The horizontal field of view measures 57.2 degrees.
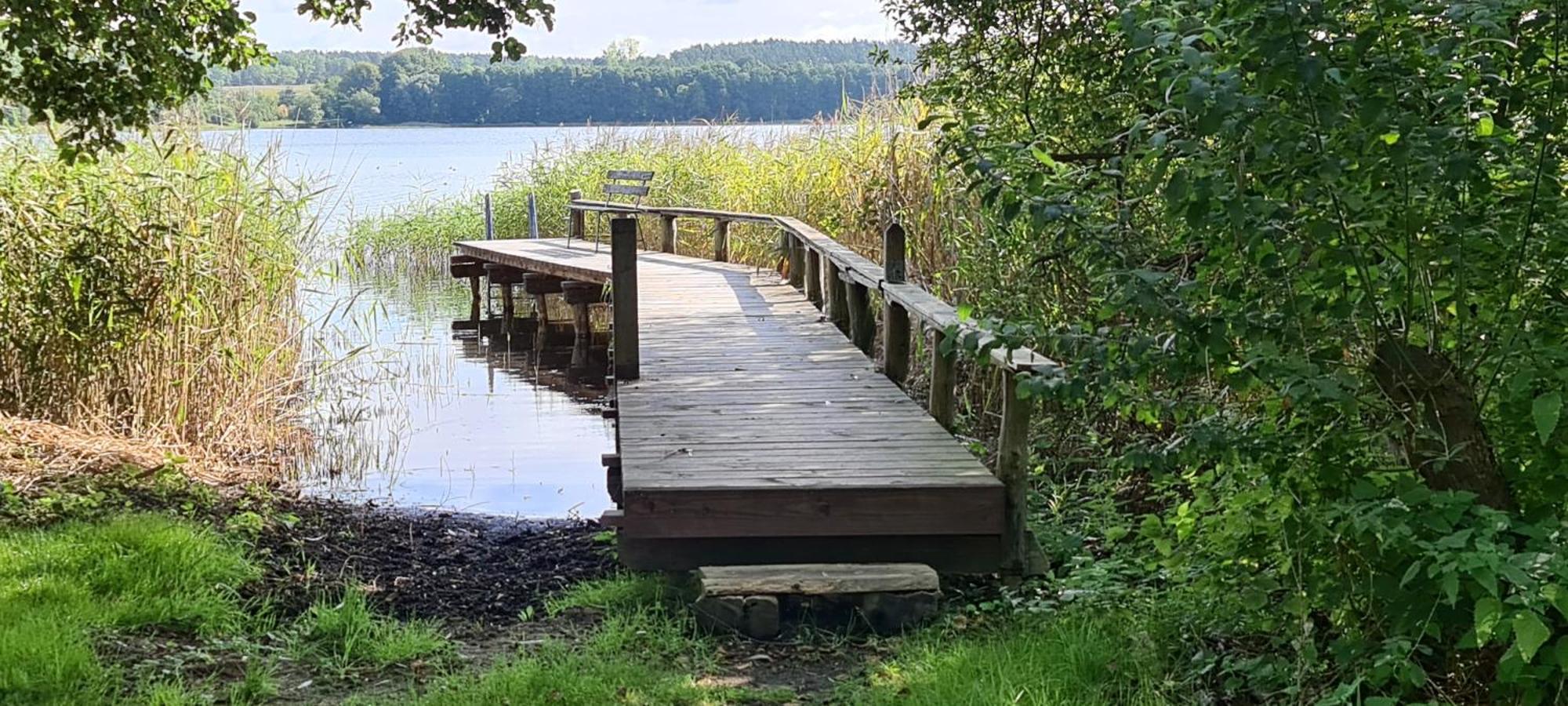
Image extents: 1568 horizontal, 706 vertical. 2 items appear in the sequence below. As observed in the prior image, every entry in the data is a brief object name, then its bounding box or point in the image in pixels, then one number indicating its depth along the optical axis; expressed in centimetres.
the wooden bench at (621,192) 1634
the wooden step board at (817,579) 462
